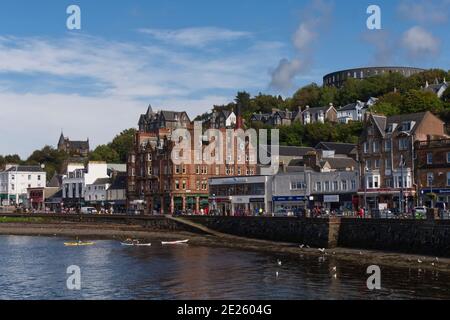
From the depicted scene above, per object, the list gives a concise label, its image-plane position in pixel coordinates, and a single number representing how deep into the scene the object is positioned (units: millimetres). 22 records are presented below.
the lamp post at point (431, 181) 76325
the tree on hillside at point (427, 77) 182125
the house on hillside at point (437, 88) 160500
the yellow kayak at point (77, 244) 74388
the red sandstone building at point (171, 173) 110875
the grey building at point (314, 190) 86000
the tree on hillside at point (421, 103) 134875
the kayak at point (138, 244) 73312
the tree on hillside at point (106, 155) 170625
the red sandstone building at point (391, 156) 79062
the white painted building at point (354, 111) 171050
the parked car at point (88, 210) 117100
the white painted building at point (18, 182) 157875
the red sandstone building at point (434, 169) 75000
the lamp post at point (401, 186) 77381
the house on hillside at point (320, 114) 173000
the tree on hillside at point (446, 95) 151000
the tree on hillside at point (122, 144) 174750
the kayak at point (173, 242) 76125
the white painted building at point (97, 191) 132375
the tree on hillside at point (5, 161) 193575
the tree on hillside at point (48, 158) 186875
